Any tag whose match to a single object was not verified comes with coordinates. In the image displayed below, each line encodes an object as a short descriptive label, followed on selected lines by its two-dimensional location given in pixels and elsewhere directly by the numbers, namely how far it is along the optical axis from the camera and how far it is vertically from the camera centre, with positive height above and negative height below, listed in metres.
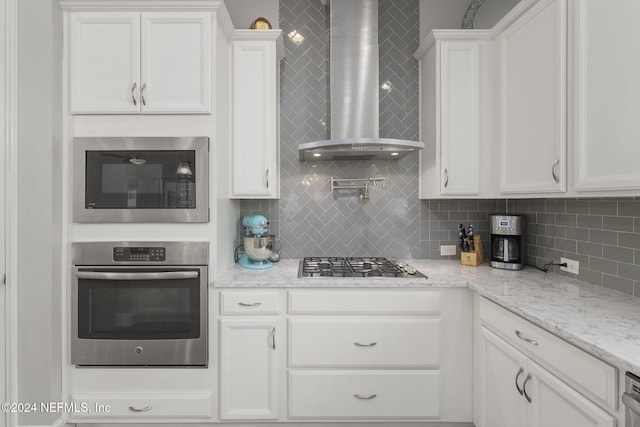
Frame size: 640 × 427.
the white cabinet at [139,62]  1.90 +0.83
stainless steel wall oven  1.89 -0.52
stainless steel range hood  2.31 +0.95
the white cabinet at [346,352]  1.92 -0.78
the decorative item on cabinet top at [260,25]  2.32 +1.26
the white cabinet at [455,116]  2.25 +0.64
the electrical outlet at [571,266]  1.96 -0.31
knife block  2.39 -0.30
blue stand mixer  2.24 -0.21
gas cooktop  2.05 -0.36
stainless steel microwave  1.90 +0.18
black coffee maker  2.23 -0.19
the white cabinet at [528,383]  1.11 -0.66
